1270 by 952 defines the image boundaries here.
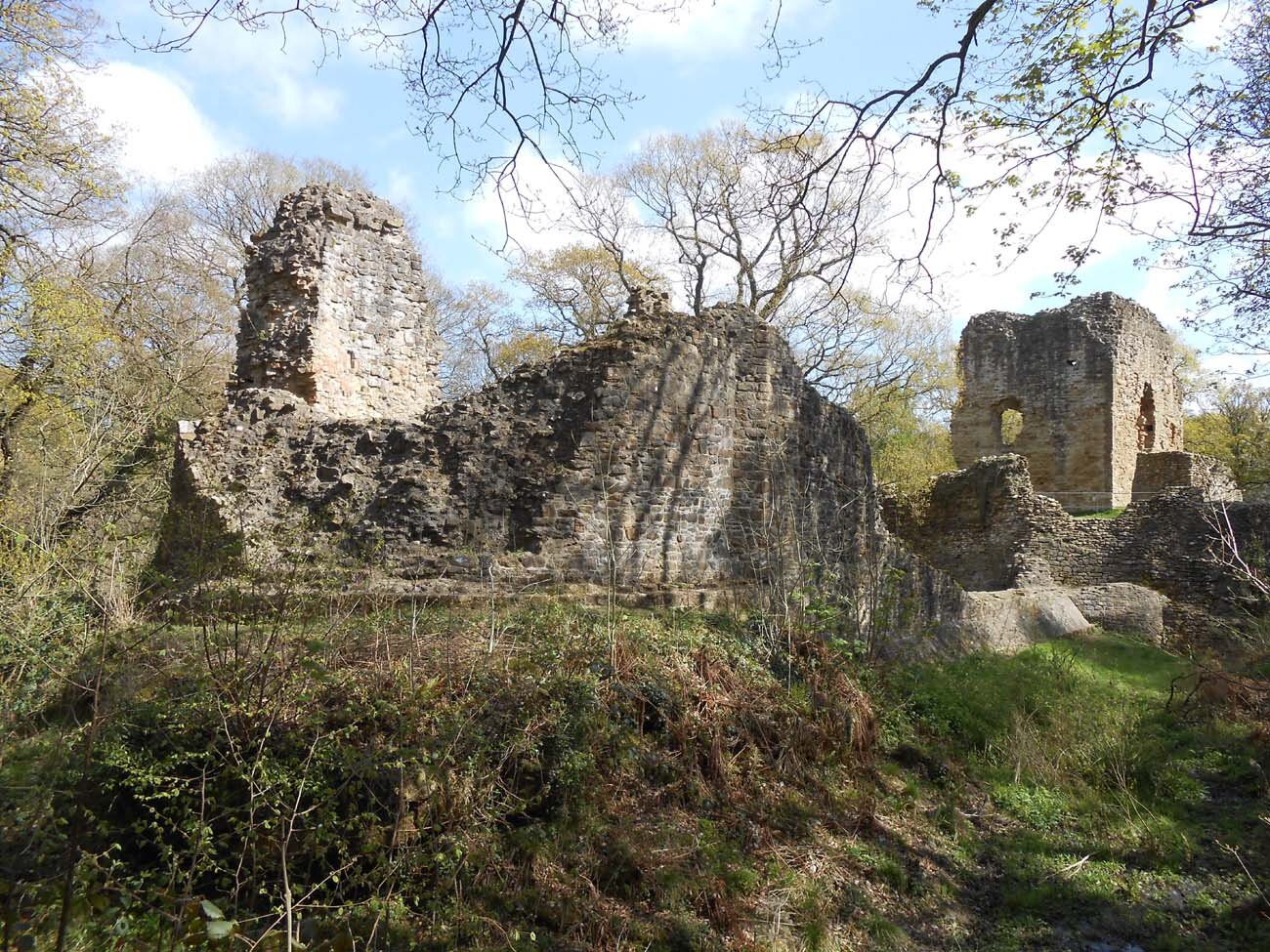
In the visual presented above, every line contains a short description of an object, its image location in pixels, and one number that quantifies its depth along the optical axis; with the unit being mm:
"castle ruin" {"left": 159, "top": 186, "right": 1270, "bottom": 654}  8516
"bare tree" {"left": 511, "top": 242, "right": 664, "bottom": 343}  24281
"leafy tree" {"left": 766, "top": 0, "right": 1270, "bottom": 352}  5117
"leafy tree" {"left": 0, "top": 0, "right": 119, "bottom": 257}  9719
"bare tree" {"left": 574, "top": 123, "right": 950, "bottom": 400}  21844
